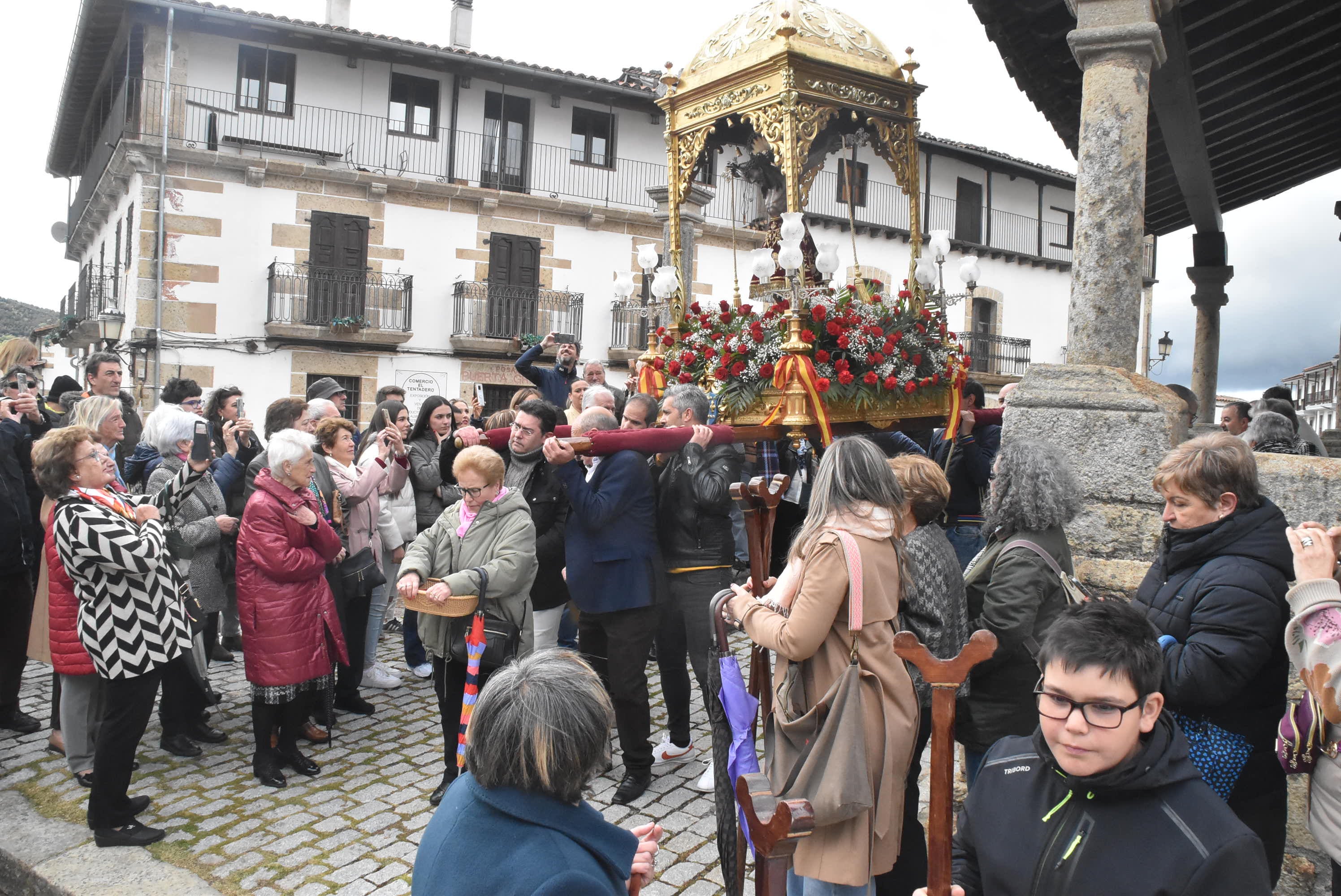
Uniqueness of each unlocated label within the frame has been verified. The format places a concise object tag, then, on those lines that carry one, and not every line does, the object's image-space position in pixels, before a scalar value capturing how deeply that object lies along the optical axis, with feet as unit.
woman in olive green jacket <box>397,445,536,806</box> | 13.52
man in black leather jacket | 14.46
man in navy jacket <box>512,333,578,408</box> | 23.58
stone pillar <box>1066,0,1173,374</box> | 13.83
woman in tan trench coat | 8.28
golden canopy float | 17.94
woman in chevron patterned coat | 12.43
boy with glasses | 5.19
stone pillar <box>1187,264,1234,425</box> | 32.83
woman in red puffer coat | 14.32
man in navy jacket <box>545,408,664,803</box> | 13.94
